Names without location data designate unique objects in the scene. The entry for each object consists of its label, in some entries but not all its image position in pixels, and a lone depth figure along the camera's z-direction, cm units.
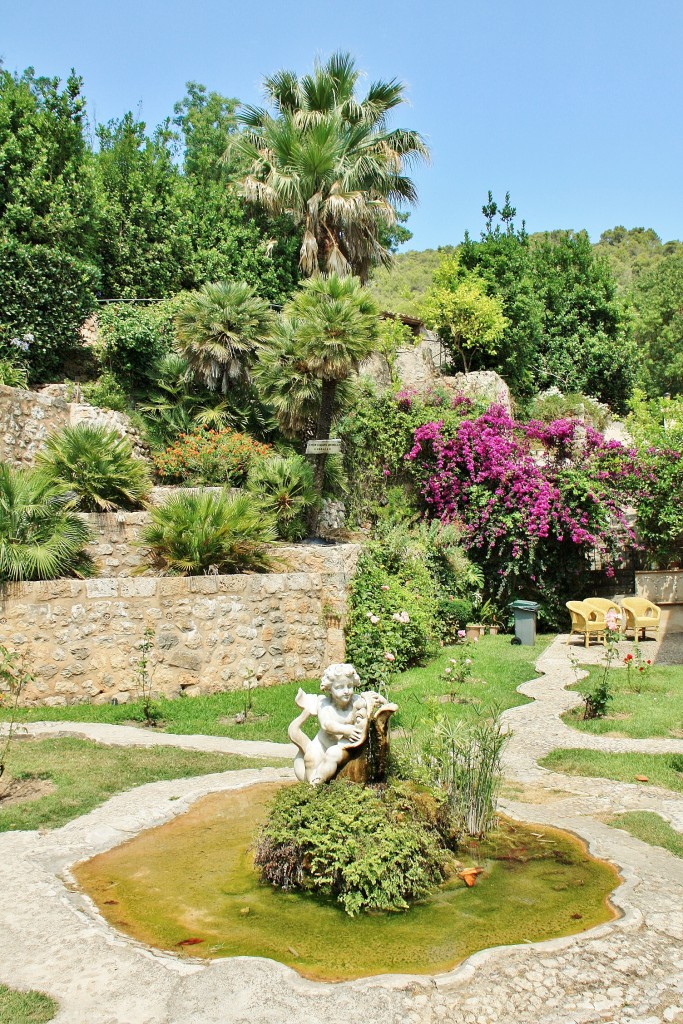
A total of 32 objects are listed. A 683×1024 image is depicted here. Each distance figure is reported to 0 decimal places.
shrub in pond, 454
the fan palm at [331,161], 1912
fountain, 404
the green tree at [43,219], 1516
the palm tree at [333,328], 1305
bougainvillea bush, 1497
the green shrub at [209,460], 1392
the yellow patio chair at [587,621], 1295
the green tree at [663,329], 3631
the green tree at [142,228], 2041
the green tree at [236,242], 2148
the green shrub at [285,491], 1310
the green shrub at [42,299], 1511
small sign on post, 1300
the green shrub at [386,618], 1098
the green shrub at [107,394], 1582
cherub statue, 548
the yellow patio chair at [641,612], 1309
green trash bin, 1373
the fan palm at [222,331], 1533
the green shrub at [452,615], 1406
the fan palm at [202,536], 1081
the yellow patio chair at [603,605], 1327
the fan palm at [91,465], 1177
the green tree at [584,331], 2588
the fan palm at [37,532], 972
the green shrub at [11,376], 1454
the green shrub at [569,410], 2148
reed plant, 552
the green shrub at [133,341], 1700
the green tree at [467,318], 2197
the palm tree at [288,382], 1369
